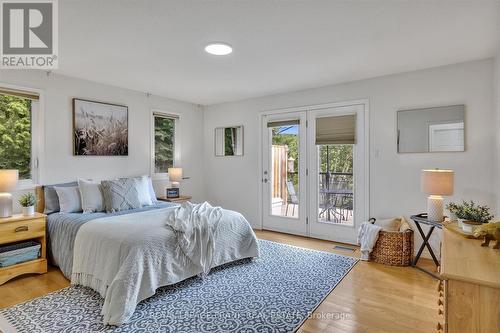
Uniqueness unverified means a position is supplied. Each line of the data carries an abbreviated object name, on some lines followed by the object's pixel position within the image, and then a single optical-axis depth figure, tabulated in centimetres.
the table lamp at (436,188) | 288
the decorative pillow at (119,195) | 346
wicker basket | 324
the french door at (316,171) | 402
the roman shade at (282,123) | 455
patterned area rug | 206
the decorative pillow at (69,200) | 330
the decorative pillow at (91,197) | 335
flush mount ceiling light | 271
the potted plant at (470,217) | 190
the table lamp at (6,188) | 284
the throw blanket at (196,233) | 266
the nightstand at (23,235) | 276
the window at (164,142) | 489
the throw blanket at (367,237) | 335
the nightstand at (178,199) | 454
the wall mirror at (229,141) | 522
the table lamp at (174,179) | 471
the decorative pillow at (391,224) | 359
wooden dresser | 109
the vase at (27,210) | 301
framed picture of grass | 382
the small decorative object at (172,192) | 468
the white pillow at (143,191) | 381
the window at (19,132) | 329
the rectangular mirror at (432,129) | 323
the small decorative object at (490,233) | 158
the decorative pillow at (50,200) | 335
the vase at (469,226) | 186
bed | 220
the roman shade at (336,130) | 402
